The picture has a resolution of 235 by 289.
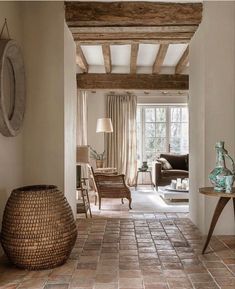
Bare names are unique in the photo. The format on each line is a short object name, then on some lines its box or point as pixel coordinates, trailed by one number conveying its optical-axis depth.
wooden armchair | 6.30
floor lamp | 8.66
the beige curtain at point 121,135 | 9.77
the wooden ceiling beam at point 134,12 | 4.10
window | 10.02
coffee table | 6.79
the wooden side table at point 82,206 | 5.32
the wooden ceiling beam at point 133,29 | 4.28
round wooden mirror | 3.07
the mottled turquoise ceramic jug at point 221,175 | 3.23
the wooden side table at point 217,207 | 3.28
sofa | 8.26
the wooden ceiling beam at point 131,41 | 5.08
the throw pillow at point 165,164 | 8.47
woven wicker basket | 2.81
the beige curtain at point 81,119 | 8.33
